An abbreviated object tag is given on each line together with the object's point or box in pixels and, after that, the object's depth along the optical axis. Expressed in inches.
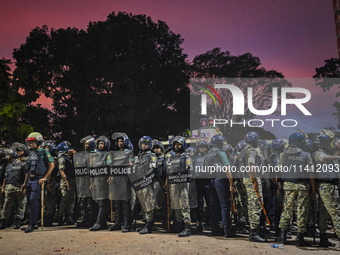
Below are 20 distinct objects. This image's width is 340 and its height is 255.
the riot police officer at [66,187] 406.9
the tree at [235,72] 1468.8
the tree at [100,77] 992.2
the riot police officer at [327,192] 270.8
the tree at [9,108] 547.2
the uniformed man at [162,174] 358.6
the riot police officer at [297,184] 281.6
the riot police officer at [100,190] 373.1
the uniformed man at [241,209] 360.5
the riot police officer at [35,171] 367.6
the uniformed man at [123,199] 362.3
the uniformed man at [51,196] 410.0
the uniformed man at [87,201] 389.4
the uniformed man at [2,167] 439.5
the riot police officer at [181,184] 334.3
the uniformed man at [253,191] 299.1
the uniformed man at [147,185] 350.3
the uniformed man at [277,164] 348.2
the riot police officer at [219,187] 319.9
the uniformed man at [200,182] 357.1
